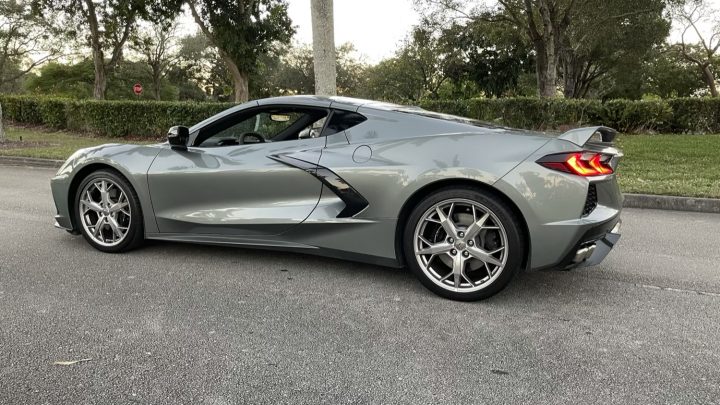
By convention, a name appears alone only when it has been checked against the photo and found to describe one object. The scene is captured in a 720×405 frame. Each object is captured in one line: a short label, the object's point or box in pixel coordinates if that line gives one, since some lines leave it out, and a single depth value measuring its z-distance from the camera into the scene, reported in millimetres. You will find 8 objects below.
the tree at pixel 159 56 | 47625
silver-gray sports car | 3223
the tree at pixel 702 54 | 38256
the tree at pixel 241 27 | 24203
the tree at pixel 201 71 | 50844
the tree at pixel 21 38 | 37000
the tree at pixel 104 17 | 23828
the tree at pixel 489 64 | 40469
